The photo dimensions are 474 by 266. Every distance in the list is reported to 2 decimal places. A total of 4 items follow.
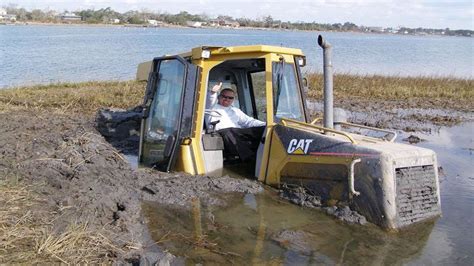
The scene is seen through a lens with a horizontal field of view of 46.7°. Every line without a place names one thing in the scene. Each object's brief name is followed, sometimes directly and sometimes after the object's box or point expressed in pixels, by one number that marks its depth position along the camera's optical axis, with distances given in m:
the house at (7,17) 97.41
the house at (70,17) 98.50
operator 7.37
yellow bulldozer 5.59
